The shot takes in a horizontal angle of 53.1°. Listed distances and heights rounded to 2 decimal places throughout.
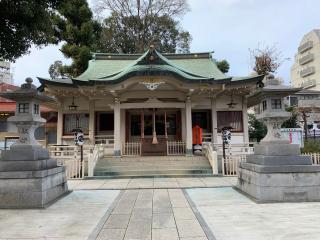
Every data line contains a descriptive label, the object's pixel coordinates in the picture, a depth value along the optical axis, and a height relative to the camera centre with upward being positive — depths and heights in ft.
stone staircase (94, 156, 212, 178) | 45.60 -3.65
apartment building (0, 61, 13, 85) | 191.44 +43.19
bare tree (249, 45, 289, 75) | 109.33 +26.48
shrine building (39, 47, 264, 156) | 52.90 +6.55
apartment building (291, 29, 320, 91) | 201.87 +52.35
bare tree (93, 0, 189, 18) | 107.65 +45.78
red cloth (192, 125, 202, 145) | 55.83 +0.93
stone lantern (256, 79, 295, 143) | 28.07 +2.68
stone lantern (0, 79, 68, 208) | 24.59 -1.83
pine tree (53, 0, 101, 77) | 87.30 +30.18
